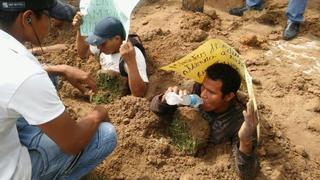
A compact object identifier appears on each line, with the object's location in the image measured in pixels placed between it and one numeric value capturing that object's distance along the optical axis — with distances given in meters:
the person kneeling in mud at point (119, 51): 3.16
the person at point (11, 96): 1.79
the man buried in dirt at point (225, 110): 2.50
